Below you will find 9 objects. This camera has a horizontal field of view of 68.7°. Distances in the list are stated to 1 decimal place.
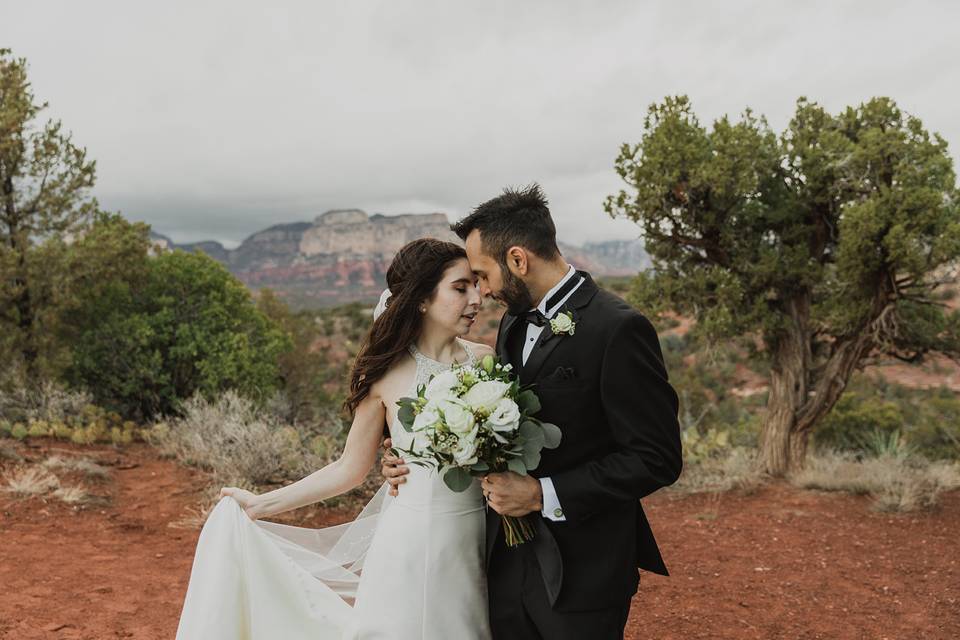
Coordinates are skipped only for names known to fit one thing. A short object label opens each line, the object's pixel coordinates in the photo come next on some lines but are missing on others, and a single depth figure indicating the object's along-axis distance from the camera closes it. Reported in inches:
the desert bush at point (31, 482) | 298.4
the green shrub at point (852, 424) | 527.8
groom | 88.7
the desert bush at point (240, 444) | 319.0
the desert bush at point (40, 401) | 414.3
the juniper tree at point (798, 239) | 321.4
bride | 107.0
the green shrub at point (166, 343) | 461.1
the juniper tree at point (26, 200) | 445.7
